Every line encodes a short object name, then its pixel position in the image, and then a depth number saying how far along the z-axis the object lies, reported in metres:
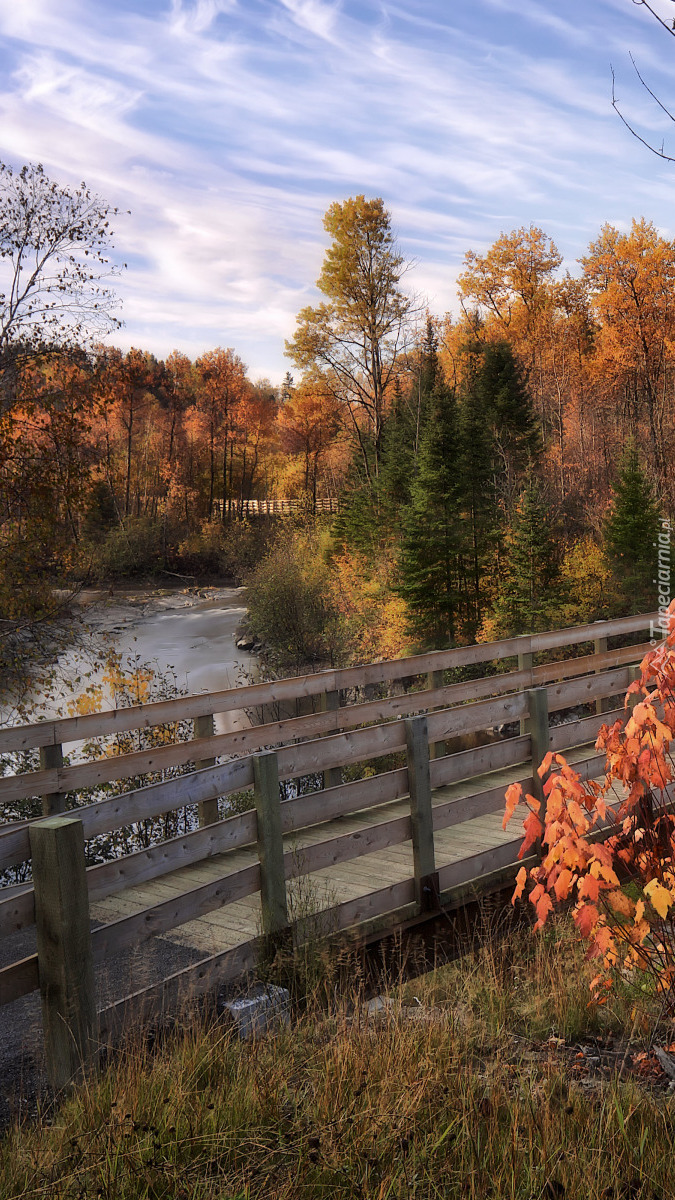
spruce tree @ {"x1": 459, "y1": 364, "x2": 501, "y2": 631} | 26.12
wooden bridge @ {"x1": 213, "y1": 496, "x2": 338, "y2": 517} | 39.38
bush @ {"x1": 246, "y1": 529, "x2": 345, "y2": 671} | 22.03
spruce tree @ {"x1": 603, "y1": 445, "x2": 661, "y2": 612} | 22.70
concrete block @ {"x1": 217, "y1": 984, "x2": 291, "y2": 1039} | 3.48
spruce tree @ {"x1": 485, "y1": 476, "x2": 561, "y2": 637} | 22.38
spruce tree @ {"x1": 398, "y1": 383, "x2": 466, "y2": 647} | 24.38
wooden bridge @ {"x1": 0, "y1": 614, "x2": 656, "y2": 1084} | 3.02
